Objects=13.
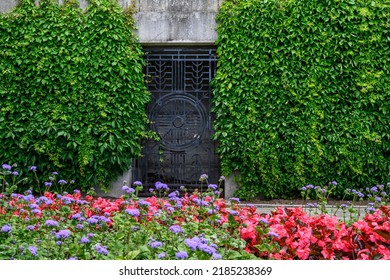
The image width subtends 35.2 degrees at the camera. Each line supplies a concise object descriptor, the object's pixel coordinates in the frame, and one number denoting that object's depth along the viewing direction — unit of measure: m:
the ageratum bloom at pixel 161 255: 3.15
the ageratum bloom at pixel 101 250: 3.13
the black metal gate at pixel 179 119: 8.28
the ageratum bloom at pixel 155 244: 3.18
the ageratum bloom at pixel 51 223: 3.45
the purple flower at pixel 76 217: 3.78
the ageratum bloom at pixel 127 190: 4.18
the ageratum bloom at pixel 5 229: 3.28
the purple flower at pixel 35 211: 3.92
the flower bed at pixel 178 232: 3.39
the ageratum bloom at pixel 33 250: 3.11
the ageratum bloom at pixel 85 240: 3.29
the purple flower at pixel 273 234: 3.72
